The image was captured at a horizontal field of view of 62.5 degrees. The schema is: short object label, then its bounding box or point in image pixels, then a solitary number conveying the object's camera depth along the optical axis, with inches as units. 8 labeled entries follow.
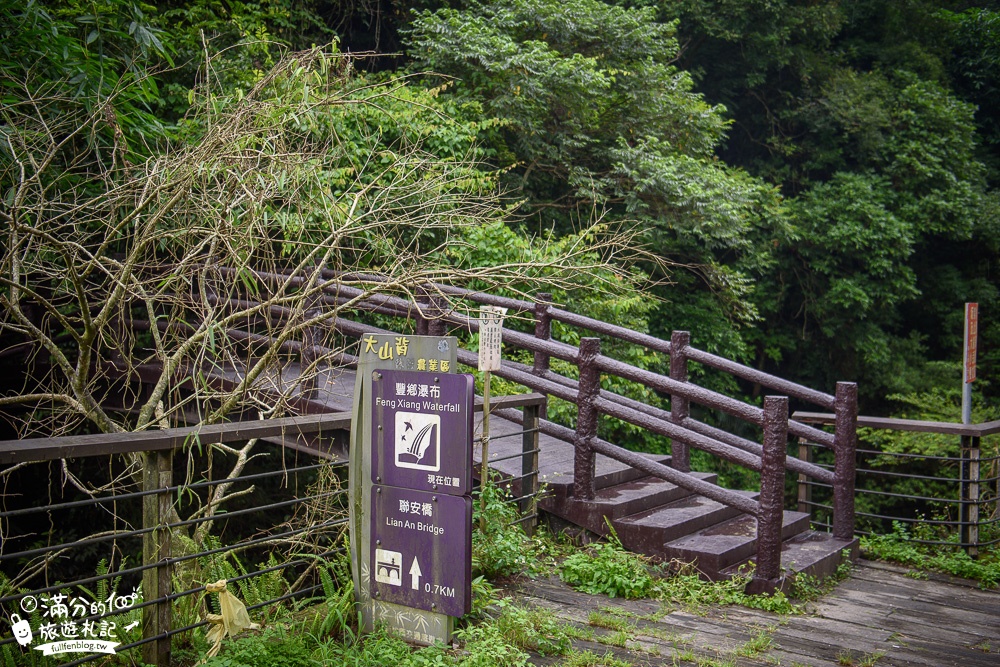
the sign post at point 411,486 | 145.6
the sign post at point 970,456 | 269.6
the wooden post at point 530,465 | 238.8
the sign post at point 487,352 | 213.0
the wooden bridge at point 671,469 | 213.9
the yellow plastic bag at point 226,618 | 139.3
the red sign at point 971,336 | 282.2
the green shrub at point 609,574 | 207.6
